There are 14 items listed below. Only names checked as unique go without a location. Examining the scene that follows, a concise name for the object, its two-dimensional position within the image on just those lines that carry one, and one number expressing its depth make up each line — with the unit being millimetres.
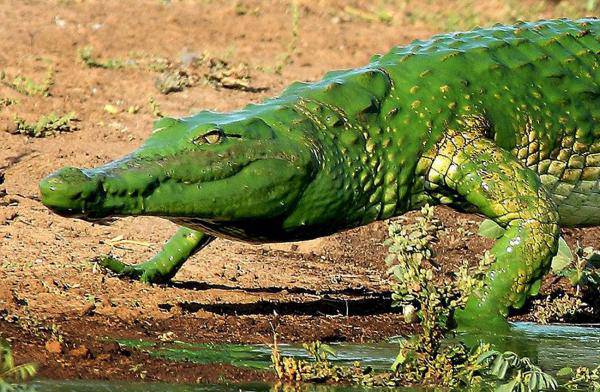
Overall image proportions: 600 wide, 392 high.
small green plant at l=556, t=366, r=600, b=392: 11406
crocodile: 12187
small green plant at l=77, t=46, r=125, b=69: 26125
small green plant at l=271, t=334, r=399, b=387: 11156
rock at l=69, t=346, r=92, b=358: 11172
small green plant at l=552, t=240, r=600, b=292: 15937
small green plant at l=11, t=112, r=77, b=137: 21922
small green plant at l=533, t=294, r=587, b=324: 15984
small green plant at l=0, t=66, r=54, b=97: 23766
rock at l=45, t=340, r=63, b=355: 11203
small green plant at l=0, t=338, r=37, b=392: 9200
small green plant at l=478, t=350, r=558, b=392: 10836
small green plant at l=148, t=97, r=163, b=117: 24078
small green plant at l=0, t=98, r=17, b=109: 22828
